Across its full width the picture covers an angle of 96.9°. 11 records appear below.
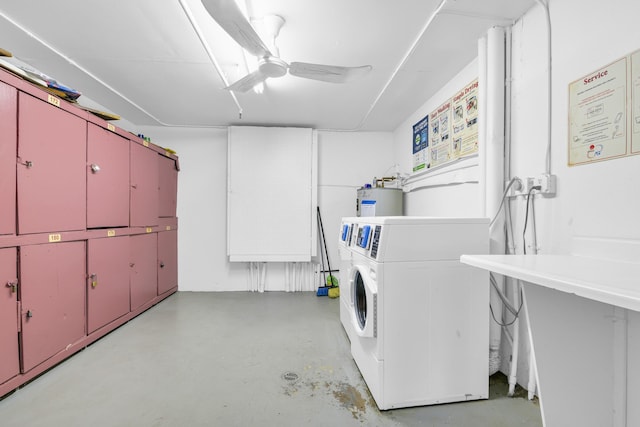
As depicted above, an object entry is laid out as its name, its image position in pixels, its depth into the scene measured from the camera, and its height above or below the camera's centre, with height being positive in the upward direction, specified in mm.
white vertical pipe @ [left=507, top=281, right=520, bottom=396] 1700 -845
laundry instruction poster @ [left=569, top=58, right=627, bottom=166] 1242 +463
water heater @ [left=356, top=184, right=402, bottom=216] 3471 +127
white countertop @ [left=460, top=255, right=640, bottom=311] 689 -195
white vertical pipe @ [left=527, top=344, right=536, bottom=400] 1654 -997
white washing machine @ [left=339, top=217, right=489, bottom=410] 1570 -568
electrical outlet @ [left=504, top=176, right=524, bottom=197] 1746 +157
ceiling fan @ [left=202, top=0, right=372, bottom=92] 1320 +951
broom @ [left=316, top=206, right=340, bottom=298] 3746 -972
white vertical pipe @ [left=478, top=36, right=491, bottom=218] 1959 +668
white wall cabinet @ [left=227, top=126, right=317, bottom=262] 3801 +234
